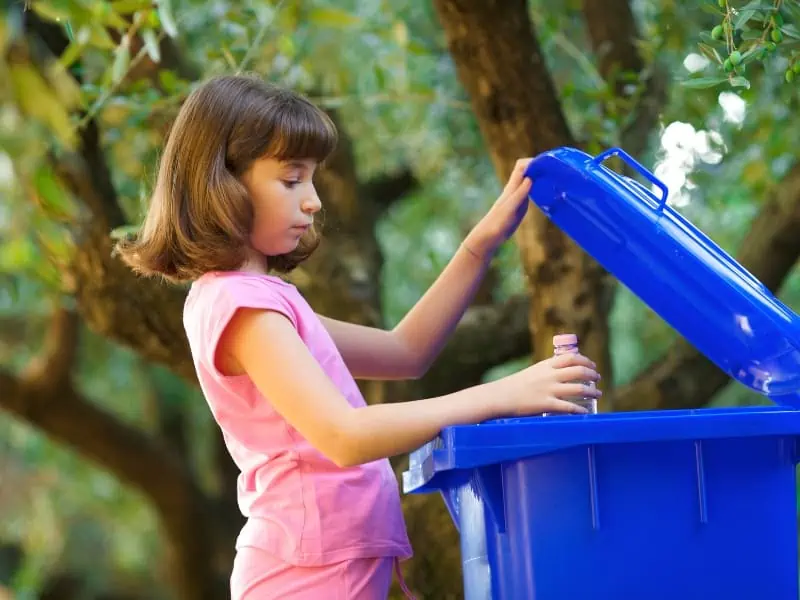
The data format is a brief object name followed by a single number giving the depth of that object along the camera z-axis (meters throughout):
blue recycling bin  2.48
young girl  2.55
